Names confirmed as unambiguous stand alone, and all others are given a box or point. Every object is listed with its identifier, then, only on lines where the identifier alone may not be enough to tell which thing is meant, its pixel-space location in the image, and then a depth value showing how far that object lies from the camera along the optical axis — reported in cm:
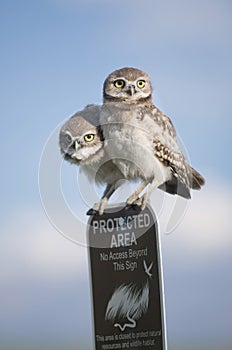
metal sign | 541
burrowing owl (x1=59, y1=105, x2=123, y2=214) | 655
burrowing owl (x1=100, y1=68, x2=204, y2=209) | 679
